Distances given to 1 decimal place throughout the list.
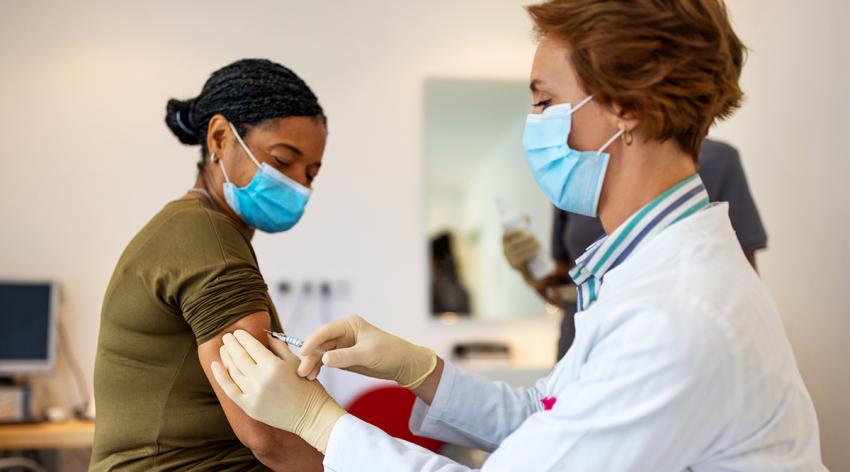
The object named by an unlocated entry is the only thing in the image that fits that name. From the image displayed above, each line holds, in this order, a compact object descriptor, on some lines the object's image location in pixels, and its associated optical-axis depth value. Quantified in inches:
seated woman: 44.2
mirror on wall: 145.3
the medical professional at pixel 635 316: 34.1
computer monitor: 124.3
